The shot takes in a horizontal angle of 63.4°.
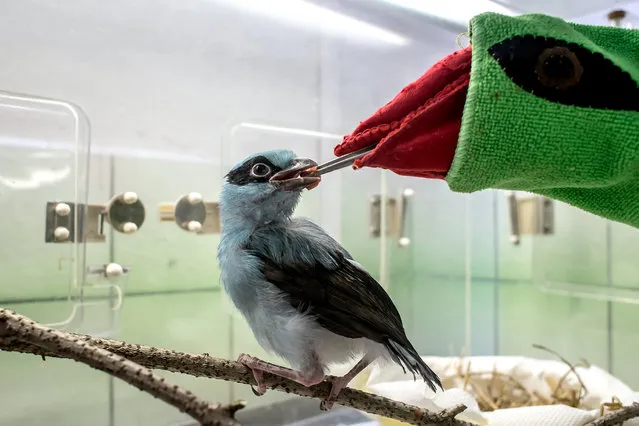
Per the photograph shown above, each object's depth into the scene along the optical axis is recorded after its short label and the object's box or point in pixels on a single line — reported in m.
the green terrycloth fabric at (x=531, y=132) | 0.37
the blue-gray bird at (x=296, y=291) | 0.45
